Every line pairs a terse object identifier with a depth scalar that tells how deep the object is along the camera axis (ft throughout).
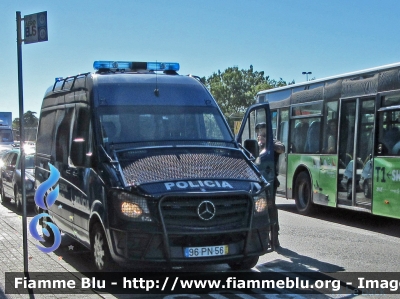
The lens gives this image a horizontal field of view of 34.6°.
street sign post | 23.30
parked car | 50.86
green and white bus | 38.86
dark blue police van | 22.30
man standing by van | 32.32
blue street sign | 23.27
